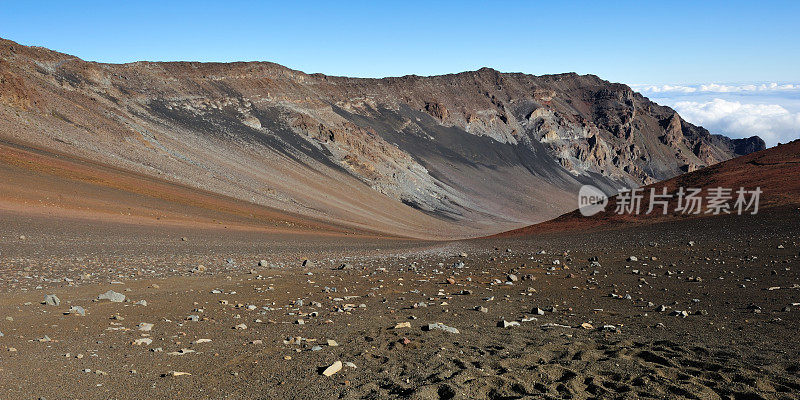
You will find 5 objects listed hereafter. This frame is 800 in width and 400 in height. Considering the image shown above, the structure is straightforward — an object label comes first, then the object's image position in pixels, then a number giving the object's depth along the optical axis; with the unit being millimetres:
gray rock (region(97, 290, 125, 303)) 10923
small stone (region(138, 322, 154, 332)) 8635
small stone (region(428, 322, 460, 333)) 8641
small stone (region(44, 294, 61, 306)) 10211
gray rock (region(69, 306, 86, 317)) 9477
